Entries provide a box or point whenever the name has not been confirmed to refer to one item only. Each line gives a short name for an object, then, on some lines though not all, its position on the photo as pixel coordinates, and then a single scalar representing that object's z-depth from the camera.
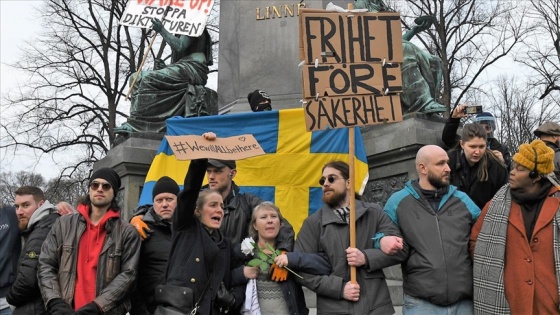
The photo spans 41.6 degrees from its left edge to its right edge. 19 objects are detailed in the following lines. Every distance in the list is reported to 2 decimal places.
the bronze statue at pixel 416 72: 8.60
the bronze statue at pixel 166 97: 9.79
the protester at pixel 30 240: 5.04
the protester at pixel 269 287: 4.87
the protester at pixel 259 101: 8.26
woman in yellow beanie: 4.37
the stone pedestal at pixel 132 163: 9.26
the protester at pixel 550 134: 5.93
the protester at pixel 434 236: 4.55
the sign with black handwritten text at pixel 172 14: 9.70
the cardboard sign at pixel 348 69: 5.17
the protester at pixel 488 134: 6.13
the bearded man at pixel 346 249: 4.60
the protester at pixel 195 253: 4.40
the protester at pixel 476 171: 5.48
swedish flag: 7.54
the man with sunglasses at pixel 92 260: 4.61
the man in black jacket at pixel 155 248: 4.86
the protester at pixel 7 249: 5.83
